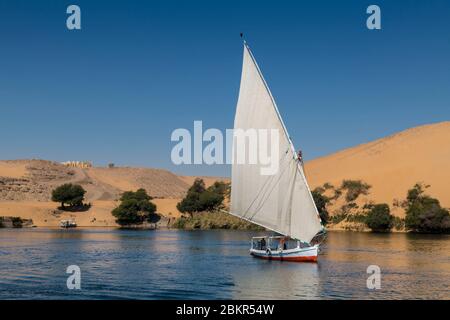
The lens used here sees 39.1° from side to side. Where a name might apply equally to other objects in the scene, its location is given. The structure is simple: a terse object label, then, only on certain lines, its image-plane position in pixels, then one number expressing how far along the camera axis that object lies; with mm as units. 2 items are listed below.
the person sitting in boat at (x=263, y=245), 45288
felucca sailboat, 40156
